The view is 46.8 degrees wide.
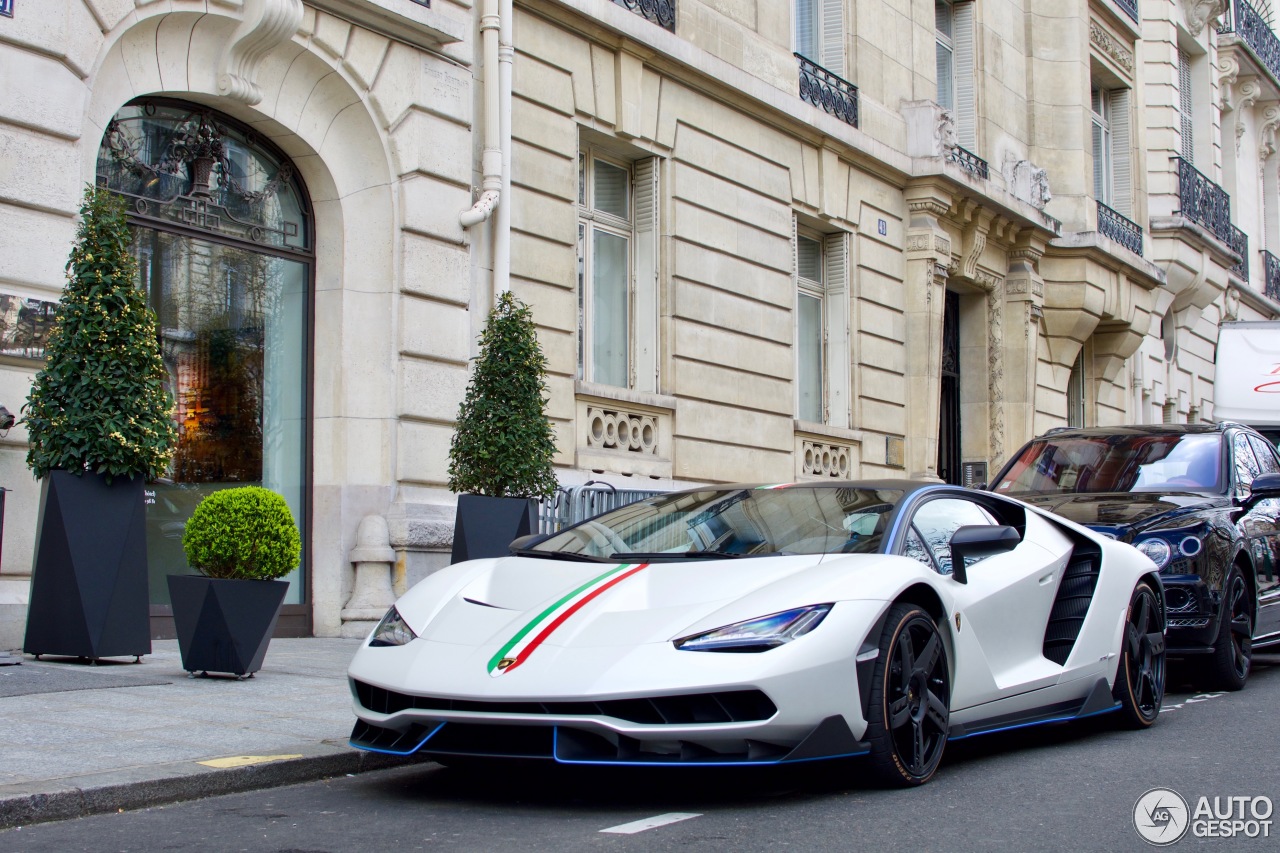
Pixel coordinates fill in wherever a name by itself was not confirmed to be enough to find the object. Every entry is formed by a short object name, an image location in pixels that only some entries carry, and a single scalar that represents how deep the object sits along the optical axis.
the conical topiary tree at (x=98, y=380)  8.11
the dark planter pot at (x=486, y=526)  10.35
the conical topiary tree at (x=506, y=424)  10.71
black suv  8.56
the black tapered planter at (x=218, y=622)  7.85
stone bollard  11.33
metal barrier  12.59
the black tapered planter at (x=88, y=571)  8.04
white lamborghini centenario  4.82
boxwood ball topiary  7.90
